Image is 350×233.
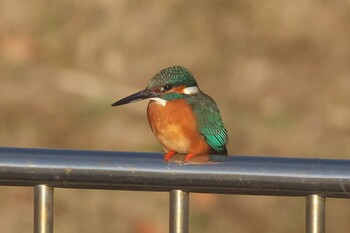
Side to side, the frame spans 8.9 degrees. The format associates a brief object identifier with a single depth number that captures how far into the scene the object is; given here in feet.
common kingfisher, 25.32
